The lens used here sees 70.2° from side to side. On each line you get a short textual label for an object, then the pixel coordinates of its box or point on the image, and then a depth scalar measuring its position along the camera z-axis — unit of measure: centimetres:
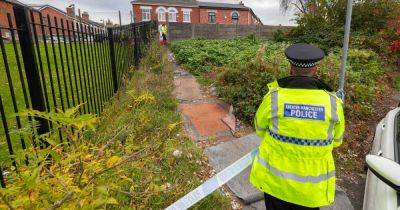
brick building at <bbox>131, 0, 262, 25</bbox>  4272
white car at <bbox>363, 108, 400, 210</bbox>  202
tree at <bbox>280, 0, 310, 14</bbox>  2959
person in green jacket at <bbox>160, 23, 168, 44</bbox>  1916
